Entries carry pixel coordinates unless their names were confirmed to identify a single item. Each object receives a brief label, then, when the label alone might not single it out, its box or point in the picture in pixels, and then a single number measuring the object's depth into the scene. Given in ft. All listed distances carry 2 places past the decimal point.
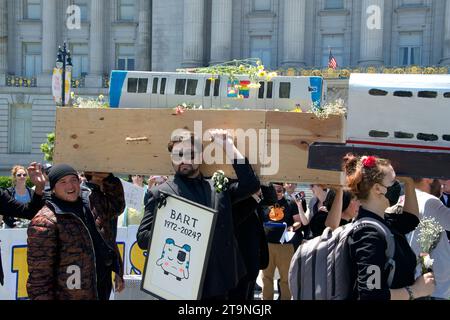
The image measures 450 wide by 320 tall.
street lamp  82.47
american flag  118.83
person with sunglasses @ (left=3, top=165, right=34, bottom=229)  32.68
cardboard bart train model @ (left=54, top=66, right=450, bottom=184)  15.30
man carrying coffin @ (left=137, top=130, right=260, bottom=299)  15.92
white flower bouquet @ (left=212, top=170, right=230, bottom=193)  16.47
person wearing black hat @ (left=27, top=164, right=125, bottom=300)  15.58
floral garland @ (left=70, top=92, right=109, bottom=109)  18.90
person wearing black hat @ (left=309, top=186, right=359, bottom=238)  20.11
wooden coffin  17.47
